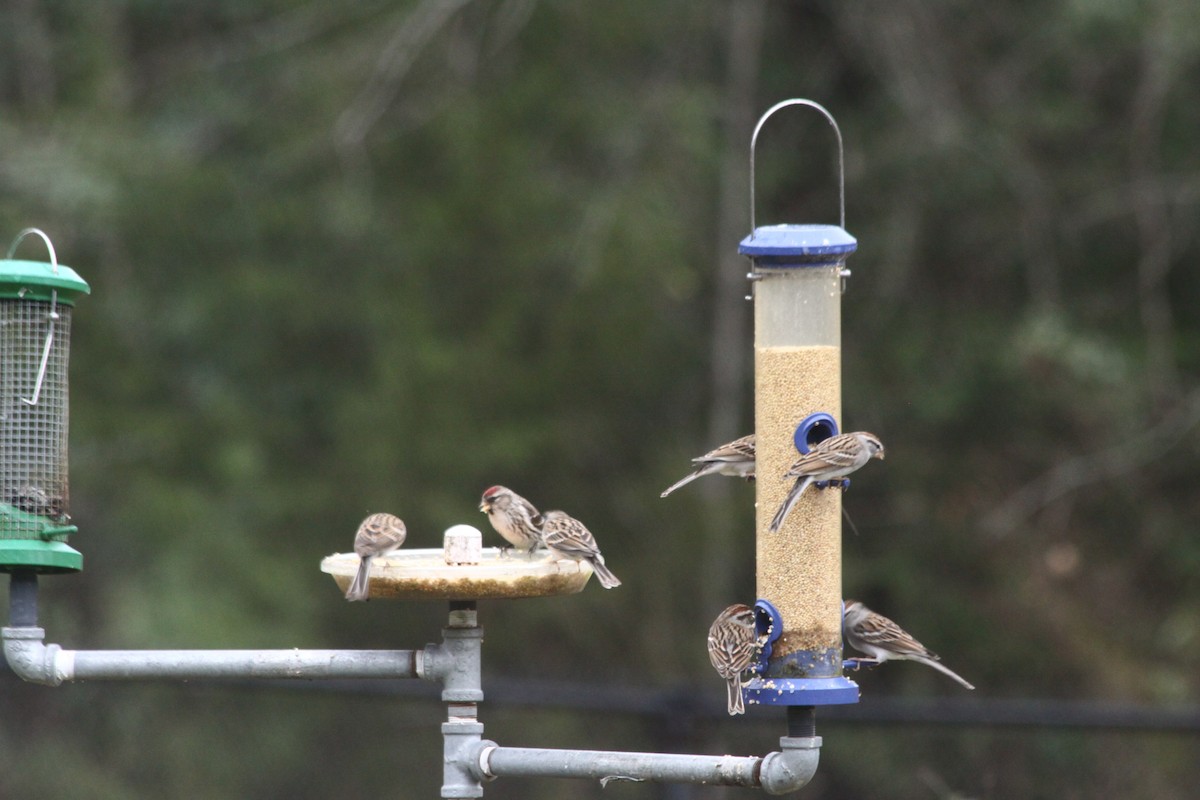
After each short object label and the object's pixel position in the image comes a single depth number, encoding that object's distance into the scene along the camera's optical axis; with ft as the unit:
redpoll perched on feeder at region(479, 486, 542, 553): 35.76
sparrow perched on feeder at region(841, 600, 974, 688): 34.22
